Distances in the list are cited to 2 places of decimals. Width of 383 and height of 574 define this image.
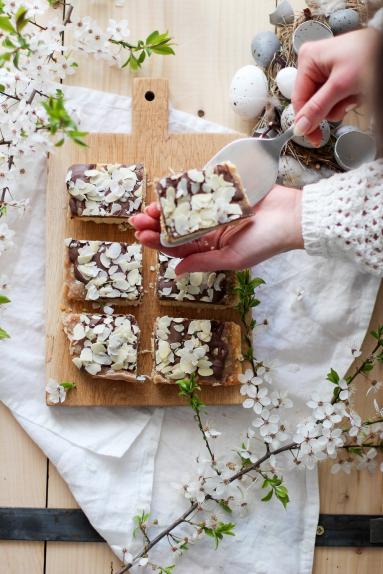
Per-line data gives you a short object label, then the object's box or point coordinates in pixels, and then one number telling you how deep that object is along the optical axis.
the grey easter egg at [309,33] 1.78
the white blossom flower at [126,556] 1.79
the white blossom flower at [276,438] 1.78
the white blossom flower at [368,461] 1.85
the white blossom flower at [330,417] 1.72
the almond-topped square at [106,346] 1.74
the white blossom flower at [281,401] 1.78
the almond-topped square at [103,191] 1.75
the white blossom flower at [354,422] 1.73
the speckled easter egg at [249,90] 1.80
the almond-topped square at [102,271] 1.77
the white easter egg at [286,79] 1.77
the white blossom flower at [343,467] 1.83
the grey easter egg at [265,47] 1.81
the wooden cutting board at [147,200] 1.81
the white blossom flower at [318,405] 1.74
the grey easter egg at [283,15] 1.83
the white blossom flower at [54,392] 1.79
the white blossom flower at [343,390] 1.72
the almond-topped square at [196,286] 1.75
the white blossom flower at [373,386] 1.86
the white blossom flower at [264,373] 1.79
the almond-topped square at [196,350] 1.75
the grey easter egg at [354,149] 1.79
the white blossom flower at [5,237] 1.75
